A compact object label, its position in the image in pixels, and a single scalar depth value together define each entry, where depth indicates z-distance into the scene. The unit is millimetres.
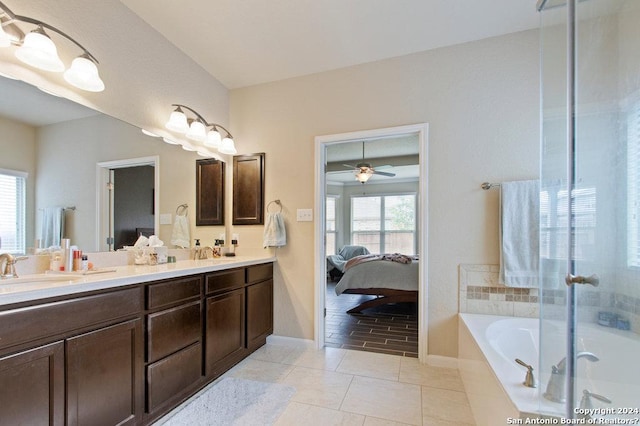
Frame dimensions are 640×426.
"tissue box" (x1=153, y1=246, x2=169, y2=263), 2223
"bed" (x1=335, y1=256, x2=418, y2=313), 3643
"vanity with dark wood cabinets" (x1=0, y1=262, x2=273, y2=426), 1060
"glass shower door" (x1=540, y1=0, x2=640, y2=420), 1136
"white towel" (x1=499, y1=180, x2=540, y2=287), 2102
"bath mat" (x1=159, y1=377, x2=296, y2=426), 1630
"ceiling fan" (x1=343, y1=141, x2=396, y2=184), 4566
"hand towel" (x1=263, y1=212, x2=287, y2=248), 2723
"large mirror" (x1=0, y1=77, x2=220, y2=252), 1521
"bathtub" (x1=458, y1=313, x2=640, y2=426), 1091
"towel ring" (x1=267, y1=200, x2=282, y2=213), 2861
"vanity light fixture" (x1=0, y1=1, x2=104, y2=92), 1338
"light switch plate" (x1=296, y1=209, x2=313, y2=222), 2748
